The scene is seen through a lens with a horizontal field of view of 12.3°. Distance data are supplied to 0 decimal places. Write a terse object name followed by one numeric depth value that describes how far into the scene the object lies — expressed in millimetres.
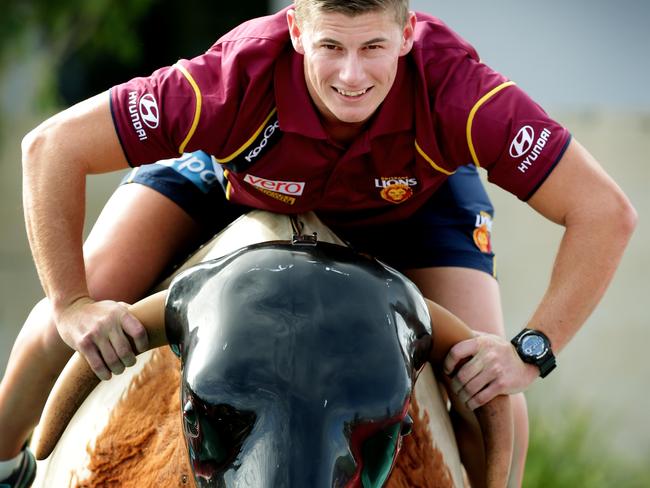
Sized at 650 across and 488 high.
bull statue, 3858
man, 4215
